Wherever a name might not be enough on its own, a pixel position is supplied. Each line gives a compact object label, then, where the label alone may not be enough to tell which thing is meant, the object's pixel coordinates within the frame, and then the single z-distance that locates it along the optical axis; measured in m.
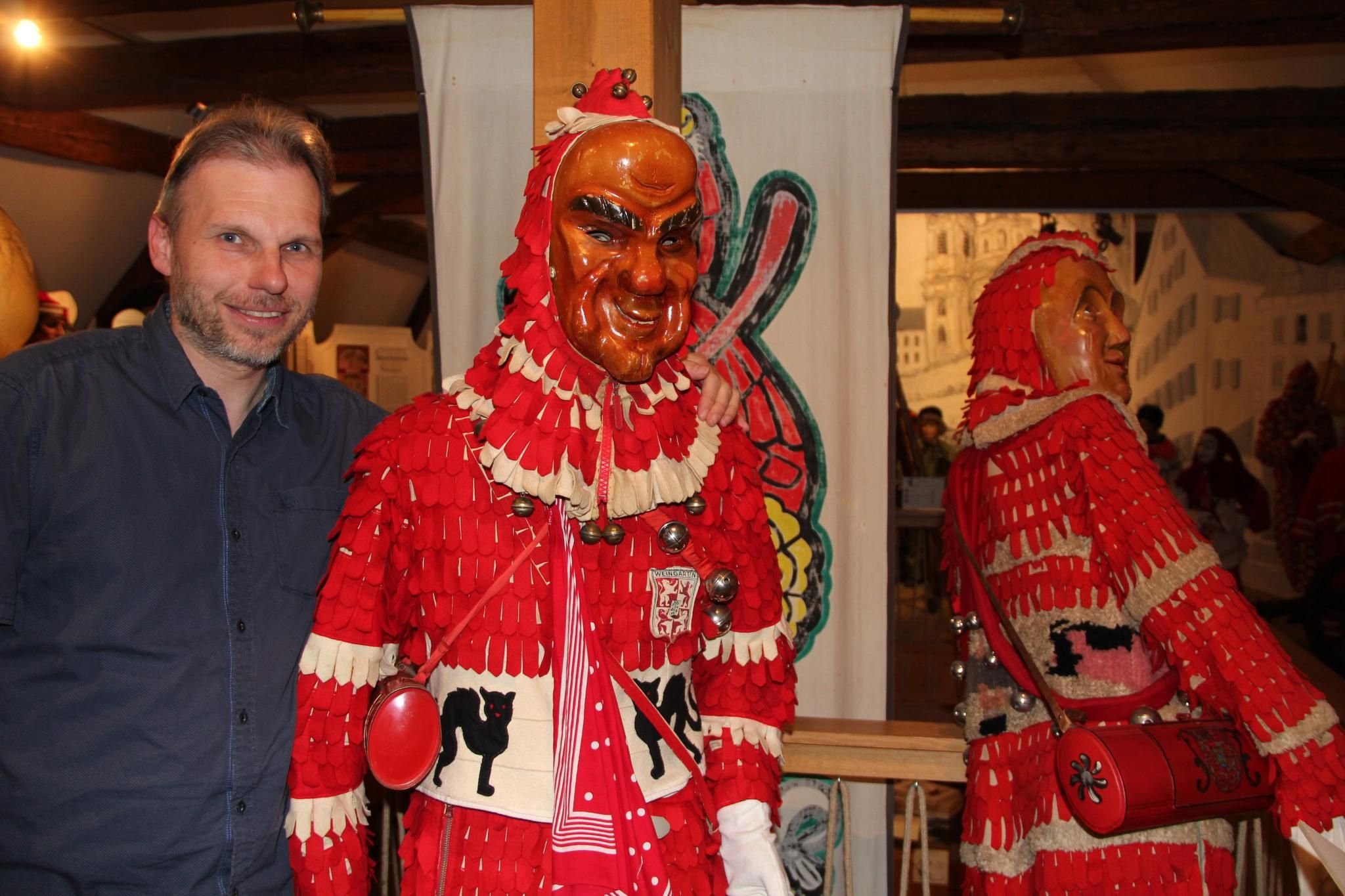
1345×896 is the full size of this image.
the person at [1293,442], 5.71
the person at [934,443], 6.65
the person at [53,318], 3.03
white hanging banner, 2.47
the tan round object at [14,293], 2.16
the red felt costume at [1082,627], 1.73
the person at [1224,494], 5.89
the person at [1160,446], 5.79
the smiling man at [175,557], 1.39
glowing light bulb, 4.09
